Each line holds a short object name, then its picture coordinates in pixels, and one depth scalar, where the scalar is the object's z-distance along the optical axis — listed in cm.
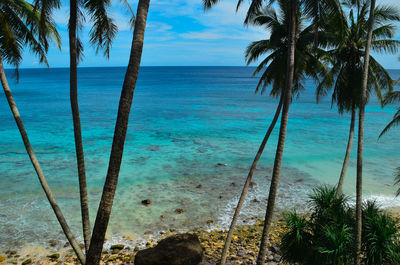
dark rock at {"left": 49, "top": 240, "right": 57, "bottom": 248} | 1223
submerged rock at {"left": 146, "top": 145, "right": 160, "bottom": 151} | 2836
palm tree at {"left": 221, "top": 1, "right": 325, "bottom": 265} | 1278
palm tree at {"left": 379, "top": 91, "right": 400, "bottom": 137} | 1290
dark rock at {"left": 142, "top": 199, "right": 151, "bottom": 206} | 1639
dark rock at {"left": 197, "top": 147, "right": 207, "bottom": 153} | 2785
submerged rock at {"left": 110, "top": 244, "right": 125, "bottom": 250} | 1190
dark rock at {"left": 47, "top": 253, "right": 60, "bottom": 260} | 1127
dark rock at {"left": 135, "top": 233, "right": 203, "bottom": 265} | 998
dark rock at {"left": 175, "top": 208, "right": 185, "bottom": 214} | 1540
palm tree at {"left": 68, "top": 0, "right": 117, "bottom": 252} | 717
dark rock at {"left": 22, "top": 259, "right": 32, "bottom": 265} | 1088
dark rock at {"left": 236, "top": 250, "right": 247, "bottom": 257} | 1131
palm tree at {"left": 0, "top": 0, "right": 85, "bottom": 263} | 774
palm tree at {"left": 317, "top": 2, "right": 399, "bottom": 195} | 1358
